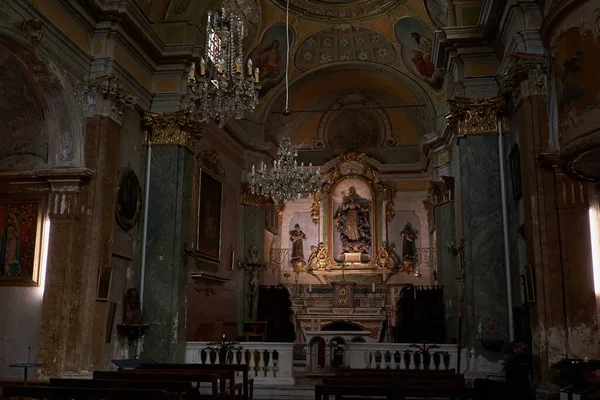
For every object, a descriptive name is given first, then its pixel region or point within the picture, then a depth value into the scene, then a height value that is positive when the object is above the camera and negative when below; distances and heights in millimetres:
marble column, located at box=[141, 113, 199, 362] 11305 +1537
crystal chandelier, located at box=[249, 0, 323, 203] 12414 +2728
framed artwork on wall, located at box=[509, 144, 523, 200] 9938 +2428
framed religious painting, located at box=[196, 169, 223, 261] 14062 +2362
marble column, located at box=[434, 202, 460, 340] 15984 +1473
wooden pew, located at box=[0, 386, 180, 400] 5004 -651
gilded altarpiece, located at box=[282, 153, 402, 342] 19406 +2744
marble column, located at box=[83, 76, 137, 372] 9656 +1973
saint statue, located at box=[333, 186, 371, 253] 19812 +3045
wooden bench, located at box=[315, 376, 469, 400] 5867 -679
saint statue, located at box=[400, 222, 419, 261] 19391 +2368
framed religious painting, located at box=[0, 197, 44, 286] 9859 +1167
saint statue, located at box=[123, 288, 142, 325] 10781 +126
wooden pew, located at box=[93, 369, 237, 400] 6602 -651
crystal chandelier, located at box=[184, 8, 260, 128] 8680 +3316
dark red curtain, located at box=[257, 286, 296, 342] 17562 +141
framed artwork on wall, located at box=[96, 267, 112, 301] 9820 +509
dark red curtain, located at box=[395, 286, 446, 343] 17156 +80
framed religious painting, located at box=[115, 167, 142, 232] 10836 +2064
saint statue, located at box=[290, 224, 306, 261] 19922 +2383
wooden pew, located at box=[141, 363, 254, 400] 8227 -685
